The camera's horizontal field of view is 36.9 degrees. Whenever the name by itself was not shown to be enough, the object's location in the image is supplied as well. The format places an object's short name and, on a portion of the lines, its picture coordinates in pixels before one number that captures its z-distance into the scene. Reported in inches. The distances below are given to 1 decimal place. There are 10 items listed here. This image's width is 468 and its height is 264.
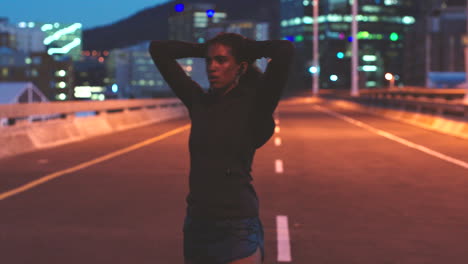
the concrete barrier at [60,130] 670.5
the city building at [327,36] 5876.0
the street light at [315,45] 2908.5
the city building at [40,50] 7726.4
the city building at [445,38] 6476.4
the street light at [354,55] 2265.0
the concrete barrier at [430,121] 931.2
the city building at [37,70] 6973.4
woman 129.4
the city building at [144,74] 4087.8
